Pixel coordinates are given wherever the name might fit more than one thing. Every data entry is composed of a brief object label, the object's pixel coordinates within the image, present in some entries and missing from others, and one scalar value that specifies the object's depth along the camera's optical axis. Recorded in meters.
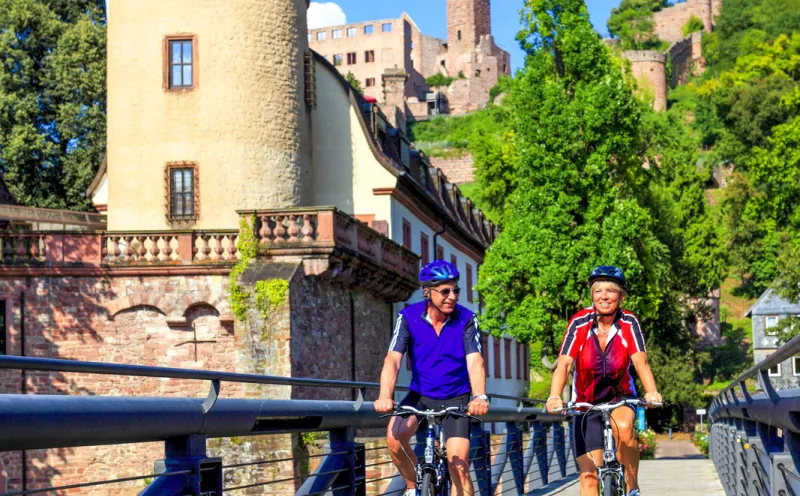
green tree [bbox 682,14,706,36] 185.50
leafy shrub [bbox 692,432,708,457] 41.87
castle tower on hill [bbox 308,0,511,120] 162.88
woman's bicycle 8.22
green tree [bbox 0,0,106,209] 51.56
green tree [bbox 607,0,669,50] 186.25
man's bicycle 8.13
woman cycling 8.53
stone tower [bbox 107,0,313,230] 33.62
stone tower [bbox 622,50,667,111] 156.12
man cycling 8.37
